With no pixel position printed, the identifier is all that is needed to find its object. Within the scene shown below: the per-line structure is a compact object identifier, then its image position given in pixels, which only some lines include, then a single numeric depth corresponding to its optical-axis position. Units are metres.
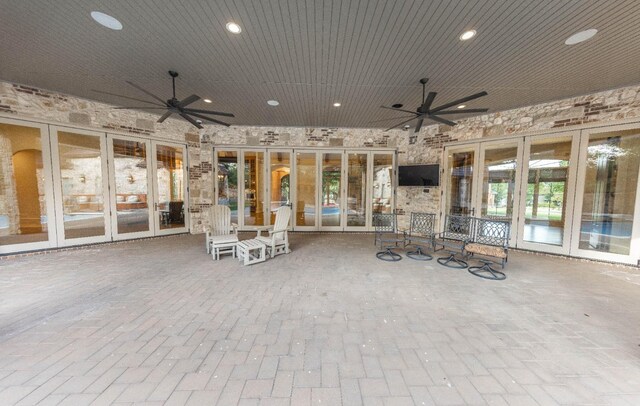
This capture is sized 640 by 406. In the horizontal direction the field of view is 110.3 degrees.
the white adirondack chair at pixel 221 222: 5.10
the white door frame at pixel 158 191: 6.03
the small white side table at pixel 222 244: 4.30
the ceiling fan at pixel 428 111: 3.72
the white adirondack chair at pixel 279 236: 4.50
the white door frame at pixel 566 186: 4.62
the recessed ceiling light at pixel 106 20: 2.53
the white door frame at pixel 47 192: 4.54
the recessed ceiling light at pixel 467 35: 2.75
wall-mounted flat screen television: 6.25
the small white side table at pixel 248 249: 4.04
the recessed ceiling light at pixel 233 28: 2.66
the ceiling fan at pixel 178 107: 3.64
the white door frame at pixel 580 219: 4.09
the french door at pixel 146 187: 5.52
